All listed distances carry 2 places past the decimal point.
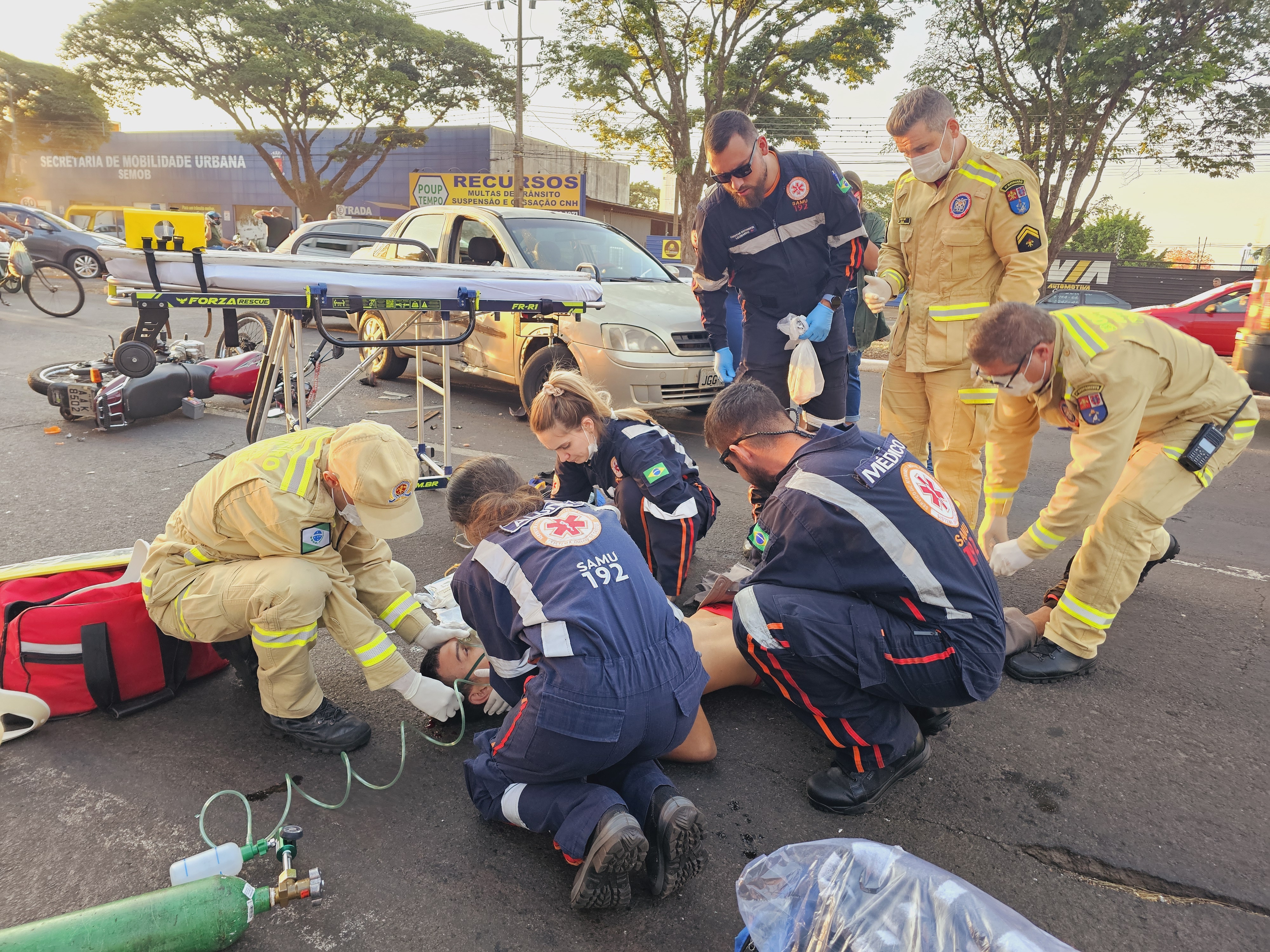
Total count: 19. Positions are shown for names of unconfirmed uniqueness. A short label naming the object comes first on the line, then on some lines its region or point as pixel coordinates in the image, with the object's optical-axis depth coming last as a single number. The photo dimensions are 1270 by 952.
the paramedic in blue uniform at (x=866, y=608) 2.03
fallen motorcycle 5.80
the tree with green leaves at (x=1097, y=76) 13.05
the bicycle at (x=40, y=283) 11.09
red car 10.38
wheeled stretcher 3.35
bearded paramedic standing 3.76
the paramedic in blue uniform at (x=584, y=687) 1.81
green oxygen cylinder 1.50
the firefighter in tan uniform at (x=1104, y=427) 2.62
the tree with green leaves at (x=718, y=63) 18.95
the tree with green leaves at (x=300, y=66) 26.11
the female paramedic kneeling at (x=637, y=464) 3.16
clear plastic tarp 1.40
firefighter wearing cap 2.23
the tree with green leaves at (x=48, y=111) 31.88
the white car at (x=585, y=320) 5.63
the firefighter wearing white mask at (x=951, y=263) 3.39
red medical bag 2.33
